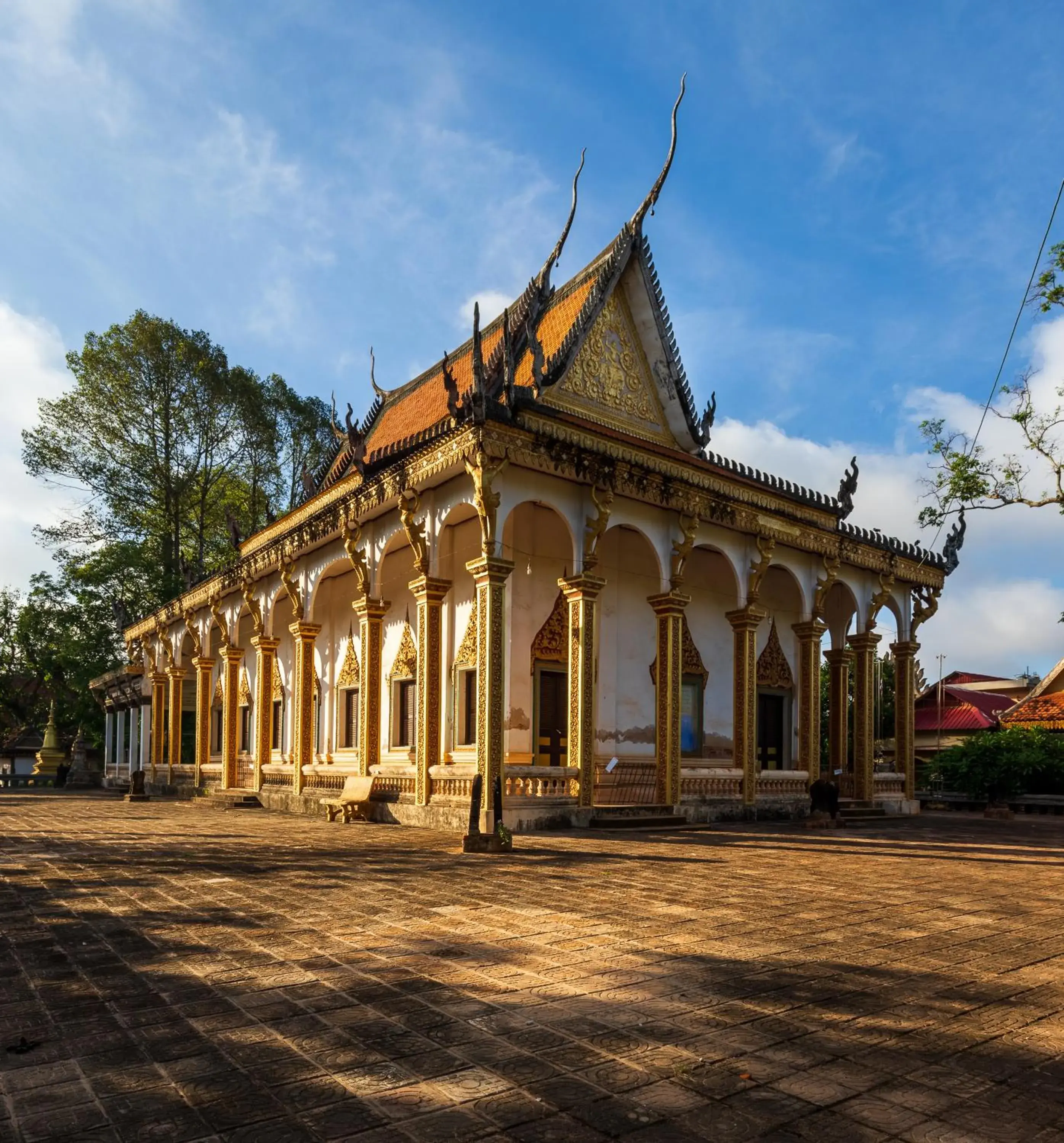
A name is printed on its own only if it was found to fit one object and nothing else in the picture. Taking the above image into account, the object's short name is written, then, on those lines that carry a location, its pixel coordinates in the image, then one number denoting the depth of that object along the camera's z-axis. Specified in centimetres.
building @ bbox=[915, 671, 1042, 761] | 3297
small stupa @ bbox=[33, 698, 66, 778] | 3672
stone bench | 1505
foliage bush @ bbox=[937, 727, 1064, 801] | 2211
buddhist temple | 1333
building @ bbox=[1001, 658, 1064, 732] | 2681
